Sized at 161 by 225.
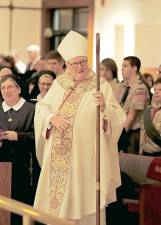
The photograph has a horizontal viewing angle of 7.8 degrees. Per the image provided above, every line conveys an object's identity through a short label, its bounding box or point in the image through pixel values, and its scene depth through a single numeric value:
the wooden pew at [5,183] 9.82
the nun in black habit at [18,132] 10.01
